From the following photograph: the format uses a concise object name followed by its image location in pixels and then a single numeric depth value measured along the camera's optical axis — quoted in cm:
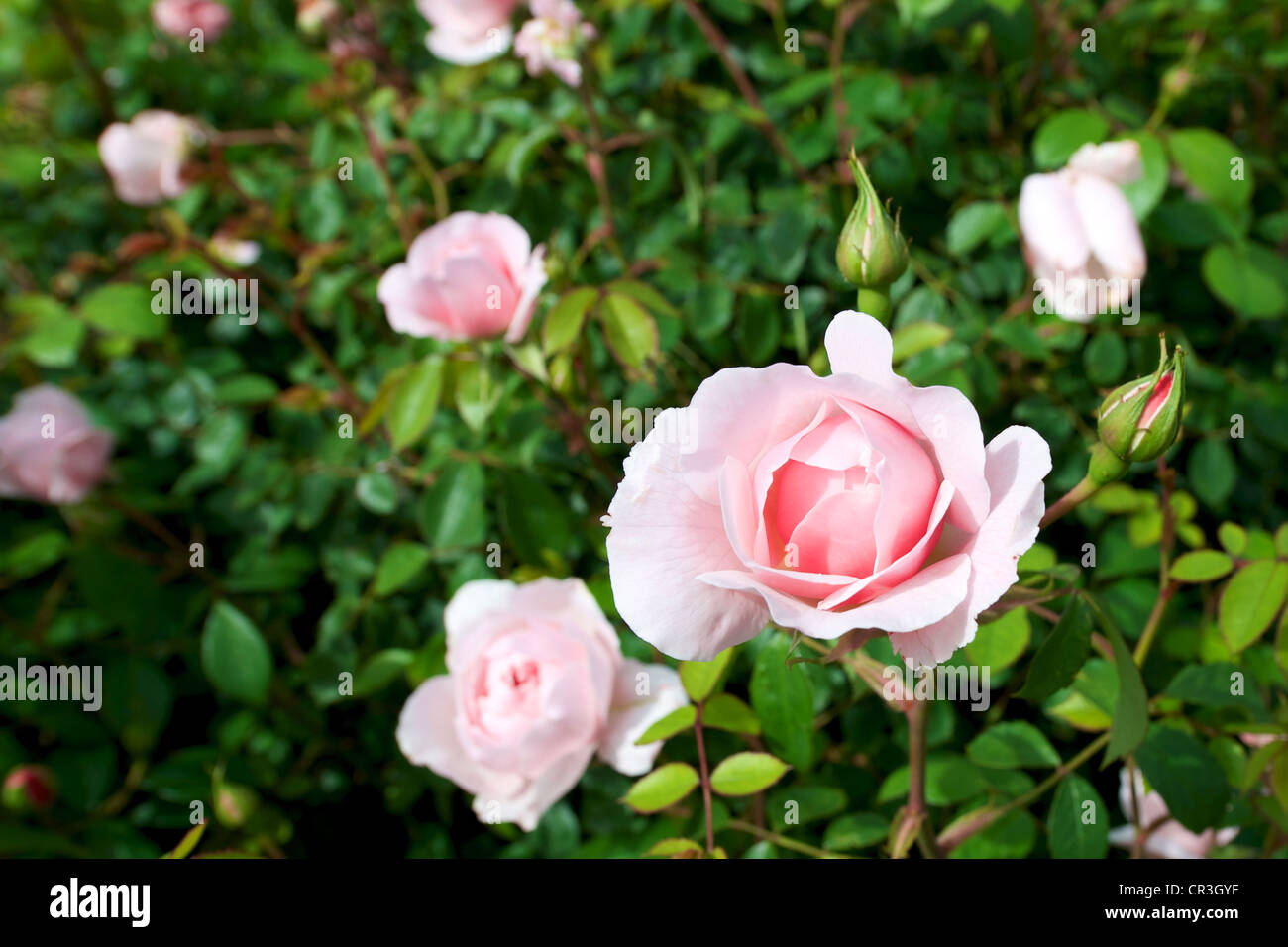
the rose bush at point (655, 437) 37
